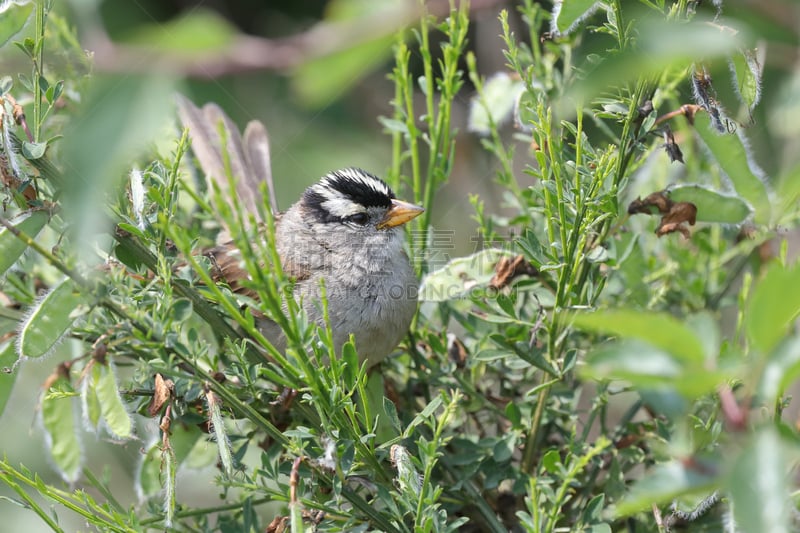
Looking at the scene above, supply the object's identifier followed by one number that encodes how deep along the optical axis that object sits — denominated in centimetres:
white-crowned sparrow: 338
